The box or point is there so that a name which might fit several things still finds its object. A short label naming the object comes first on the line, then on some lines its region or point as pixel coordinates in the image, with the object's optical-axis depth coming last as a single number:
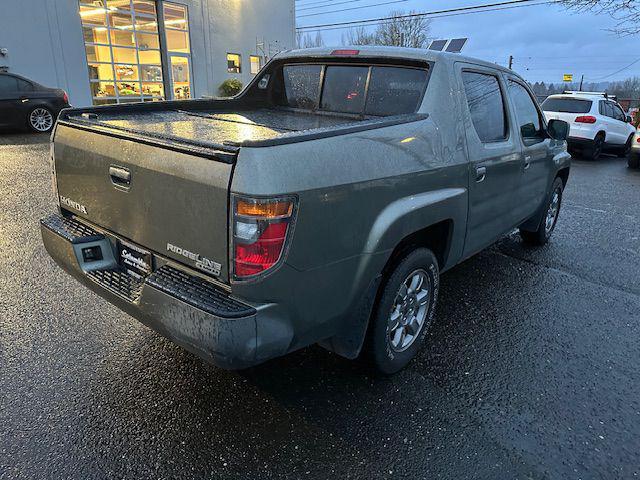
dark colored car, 12.40
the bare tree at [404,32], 43.72
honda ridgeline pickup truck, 2.12
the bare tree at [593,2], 14.42
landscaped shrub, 22.03
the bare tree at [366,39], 47.43
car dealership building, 16.14
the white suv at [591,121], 13.17
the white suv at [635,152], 11.79
